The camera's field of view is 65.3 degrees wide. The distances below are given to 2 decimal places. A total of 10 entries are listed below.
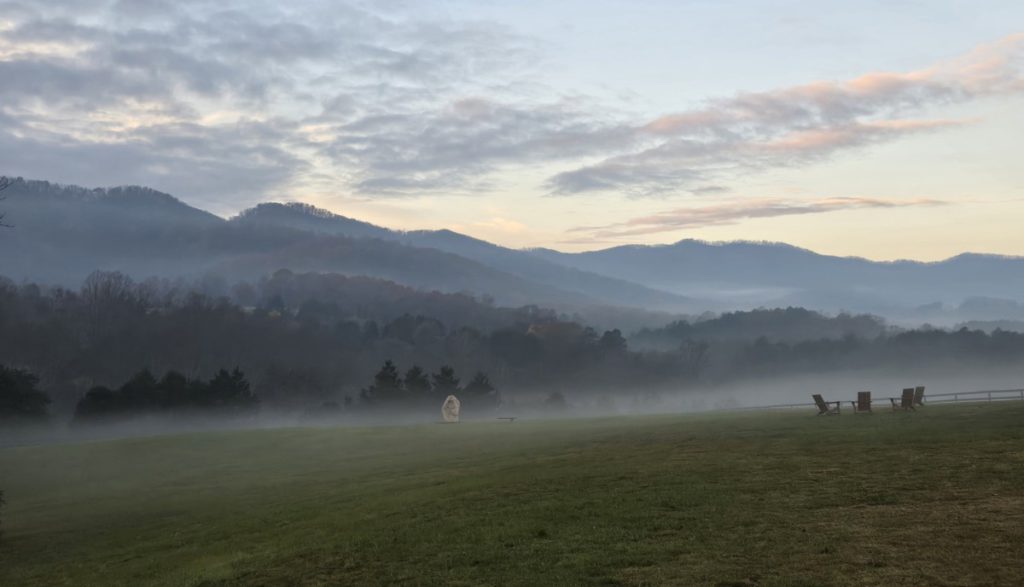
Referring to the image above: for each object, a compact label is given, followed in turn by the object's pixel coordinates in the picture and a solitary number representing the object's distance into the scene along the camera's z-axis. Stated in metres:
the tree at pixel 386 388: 123.31
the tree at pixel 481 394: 130.75
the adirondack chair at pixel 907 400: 42.53
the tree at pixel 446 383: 126.56
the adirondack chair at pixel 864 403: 43.00
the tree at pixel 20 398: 89.88
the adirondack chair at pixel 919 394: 44.51
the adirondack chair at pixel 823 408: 44.34
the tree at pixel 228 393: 110.75
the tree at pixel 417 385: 123.43
